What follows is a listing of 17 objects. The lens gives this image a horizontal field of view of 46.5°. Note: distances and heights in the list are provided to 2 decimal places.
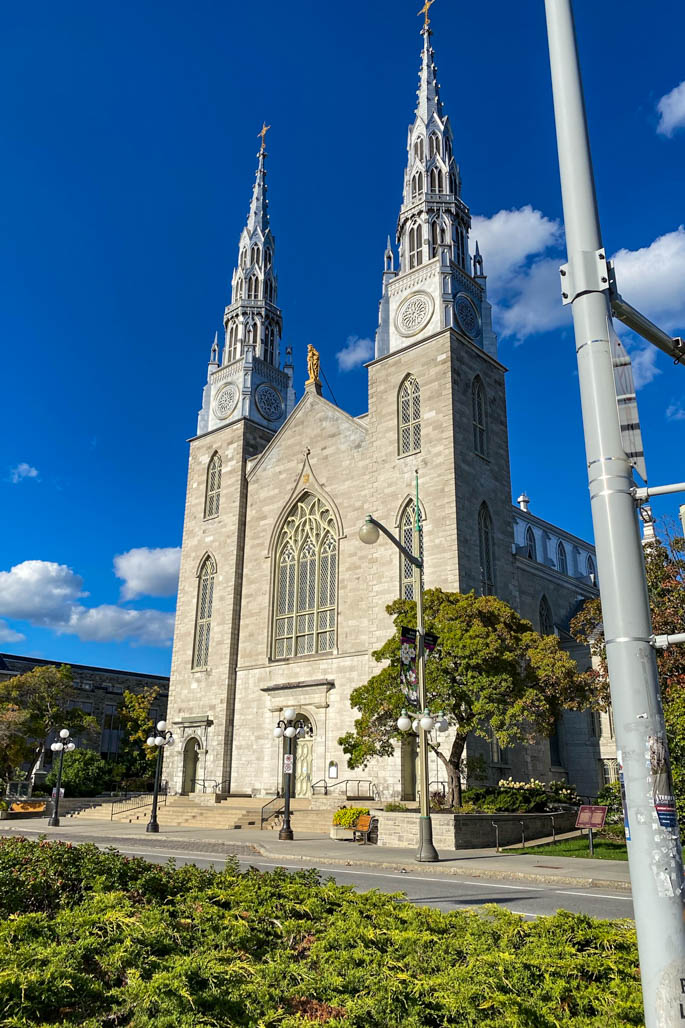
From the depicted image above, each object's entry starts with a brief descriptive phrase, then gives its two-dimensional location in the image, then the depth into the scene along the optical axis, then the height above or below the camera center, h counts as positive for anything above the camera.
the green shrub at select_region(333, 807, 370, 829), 26.87 -1.05
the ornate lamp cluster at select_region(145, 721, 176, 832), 28.36 +1.41
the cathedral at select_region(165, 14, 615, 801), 33.75 +11.55
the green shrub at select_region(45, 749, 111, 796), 43.97 +0.41
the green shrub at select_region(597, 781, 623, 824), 20.23 -0.43
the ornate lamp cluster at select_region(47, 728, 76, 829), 31.82 +1.42
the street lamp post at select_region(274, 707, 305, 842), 25.66 +0.58
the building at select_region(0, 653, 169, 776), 57.25 +6.26
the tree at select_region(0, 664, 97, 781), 43.34 +3.62
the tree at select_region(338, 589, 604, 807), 24.61 +3.05
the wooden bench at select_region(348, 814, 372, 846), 25.39 -1.29
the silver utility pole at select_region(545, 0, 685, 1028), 3.91 +0.95
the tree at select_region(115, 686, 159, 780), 47.25 +2.82
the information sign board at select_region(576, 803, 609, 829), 19.69 -0.77
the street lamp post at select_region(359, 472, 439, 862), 18.41 +0.73
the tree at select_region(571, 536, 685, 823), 20.52 +4.83
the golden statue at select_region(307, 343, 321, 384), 42.37 +21.53
